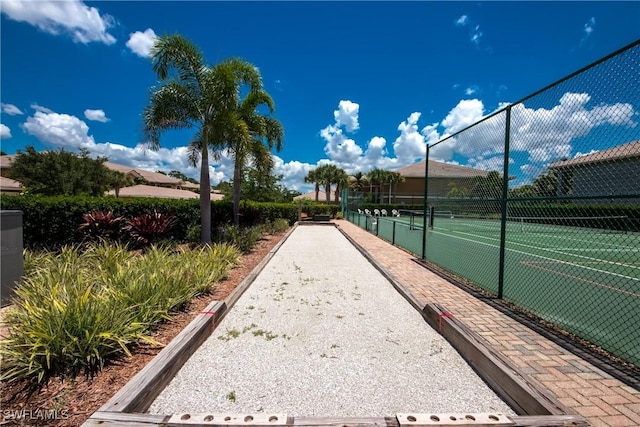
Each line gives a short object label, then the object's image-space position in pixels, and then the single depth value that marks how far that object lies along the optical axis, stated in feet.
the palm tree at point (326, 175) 170.81
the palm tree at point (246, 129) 32.45
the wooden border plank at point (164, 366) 7.60
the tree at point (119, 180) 108.27
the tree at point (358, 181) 192.34
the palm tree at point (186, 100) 31.27
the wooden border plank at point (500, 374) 7.89
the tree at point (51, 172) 73.82
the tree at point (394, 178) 175.84
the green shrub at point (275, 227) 51.64
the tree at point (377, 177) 177.06
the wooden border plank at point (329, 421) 6.92
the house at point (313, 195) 229.15
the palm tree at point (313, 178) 176.72
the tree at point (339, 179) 169.68
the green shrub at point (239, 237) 33.45
